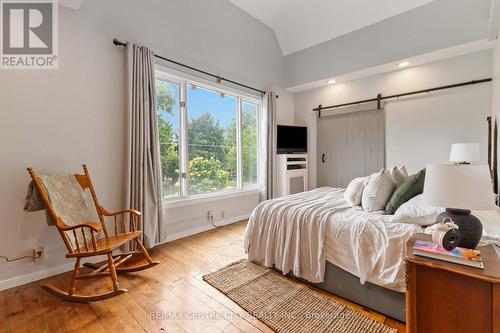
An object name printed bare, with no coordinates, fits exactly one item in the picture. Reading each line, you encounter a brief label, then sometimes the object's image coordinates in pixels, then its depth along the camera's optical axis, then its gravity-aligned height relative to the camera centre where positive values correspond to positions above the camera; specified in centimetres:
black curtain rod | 255 +140
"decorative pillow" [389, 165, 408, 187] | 220 -12
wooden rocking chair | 178 -68
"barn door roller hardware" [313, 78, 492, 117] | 323 +113
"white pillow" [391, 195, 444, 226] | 162 -37
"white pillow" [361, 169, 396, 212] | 206 -26
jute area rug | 153 -107
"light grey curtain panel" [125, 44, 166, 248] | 259 +22
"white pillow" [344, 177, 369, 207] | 228 -29
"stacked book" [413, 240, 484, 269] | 100 -43
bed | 157 -66
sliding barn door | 406 +33
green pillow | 193 -24
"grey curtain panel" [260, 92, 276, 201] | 439 +27
